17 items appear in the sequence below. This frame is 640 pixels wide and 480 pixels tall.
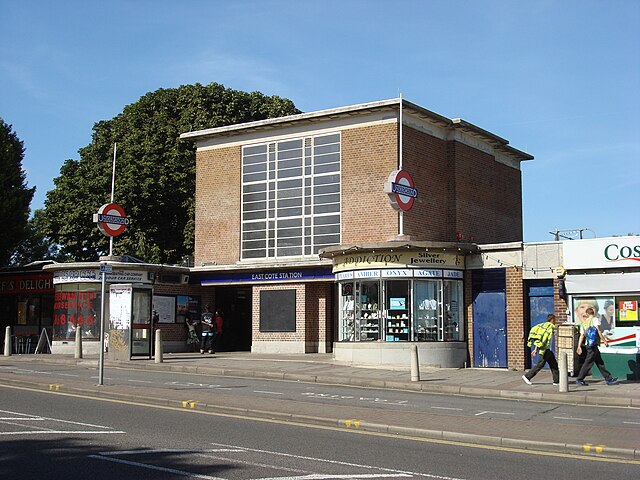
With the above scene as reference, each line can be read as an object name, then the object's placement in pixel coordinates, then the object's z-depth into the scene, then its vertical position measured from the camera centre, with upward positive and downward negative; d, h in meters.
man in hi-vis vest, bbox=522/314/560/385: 18.45 -0.80
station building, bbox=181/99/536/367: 24.31 +3.24
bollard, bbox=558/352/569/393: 17.42 -1.46
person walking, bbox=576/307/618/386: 18.64 -0.93
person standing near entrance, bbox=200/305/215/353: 31.09 -0.89
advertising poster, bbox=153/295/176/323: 31.33 +0.12
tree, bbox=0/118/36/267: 36.12 +5.32
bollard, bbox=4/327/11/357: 29.23 -1.25
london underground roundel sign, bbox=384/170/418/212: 24.72 +3.93
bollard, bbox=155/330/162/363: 24.92 -1.17
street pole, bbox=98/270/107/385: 17.73 -1.05
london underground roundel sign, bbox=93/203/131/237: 19.53 +2.35
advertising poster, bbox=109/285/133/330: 26.64 +0.21
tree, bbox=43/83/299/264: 40.75 +7.34
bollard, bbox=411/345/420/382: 19.86 -1.45
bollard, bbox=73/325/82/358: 27.44 -1.15
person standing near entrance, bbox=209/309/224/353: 31.42 -0.69
